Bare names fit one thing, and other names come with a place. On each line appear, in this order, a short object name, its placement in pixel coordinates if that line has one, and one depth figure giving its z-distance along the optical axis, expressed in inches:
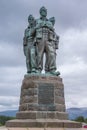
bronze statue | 897.5
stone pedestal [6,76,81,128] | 836.6
